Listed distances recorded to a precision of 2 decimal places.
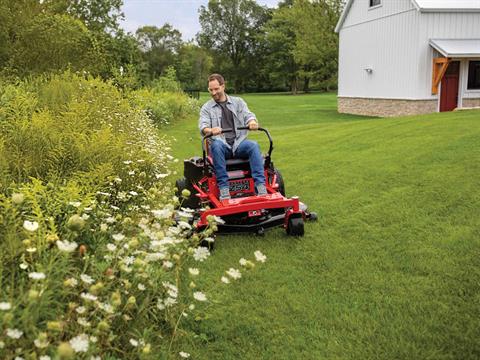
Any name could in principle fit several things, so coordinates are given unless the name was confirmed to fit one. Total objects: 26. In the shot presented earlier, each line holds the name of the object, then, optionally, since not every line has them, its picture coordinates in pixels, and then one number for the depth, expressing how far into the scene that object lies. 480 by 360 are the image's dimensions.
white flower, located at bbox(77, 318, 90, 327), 2.04
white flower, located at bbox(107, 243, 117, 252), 2.45
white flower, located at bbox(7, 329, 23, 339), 1.84
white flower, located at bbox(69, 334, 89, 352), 1.88
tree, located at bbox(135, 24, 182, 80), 69.56
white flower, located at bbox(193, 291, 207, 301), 2.55
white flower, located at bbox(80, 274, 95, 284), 2.19
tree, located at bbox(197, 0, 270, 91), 70.12
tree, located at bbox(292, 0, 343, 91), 40.91
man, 5.19
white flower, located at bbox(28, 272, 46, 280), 1.95
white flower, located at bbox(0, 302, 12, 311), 1.87
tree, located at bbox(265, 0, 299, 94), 62.12
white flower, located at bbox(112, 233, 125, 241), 2.45
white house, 17.62
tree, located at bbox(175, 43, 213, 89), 62.12
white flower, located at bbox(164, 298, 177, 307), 2.59
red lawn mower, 4.90
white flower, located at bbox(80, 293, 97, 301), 2.07
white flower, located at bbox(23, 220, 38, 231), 2.21
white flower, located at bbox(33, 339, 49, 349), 1.86
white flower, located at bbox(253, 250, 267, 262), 2.64
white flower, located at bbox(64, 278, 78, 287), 2.12
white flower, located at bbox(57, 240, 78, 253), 2.15
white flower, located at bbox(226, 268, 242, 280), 2.51
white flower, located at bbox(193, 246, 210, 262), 2.80
